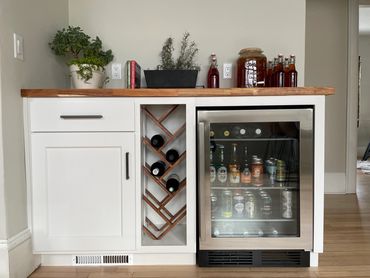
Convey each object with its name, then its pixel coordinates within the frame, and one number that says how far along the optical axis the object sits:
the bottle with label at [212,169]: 1.78
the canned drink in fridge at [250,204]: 1.83
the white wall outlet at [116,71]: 2.19
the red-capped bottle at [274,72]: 2.05
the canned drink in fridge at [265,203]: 1.83
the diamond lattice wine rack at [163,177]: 1.83
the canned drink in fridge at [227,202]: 1.83
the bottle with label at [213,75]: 2.08
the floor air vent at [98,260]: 1.76
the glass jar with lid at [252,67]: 2.04
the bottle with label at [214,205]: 1.82
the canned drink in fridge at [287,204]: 1.75
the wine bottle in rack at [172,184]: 1.82
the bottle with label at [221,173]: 1.82
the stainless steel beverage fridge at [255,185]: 1.64
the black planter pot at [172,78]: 1.83
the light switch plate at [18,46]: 1.56
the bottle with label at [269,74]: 2.10
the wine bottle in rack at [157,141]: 1.84
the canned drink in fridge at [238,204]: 1.83
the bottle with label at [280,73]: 2.01
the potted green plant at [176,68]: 1.83
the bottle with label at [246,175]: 1.82
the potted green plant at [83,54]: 1.84
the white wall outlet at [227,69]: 2.19
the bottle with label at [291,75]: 1.99
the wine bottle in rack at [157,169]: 1.80
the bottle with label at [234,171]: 1.82
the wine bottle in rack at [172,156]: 1.84
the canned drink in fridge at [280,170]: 1.76
